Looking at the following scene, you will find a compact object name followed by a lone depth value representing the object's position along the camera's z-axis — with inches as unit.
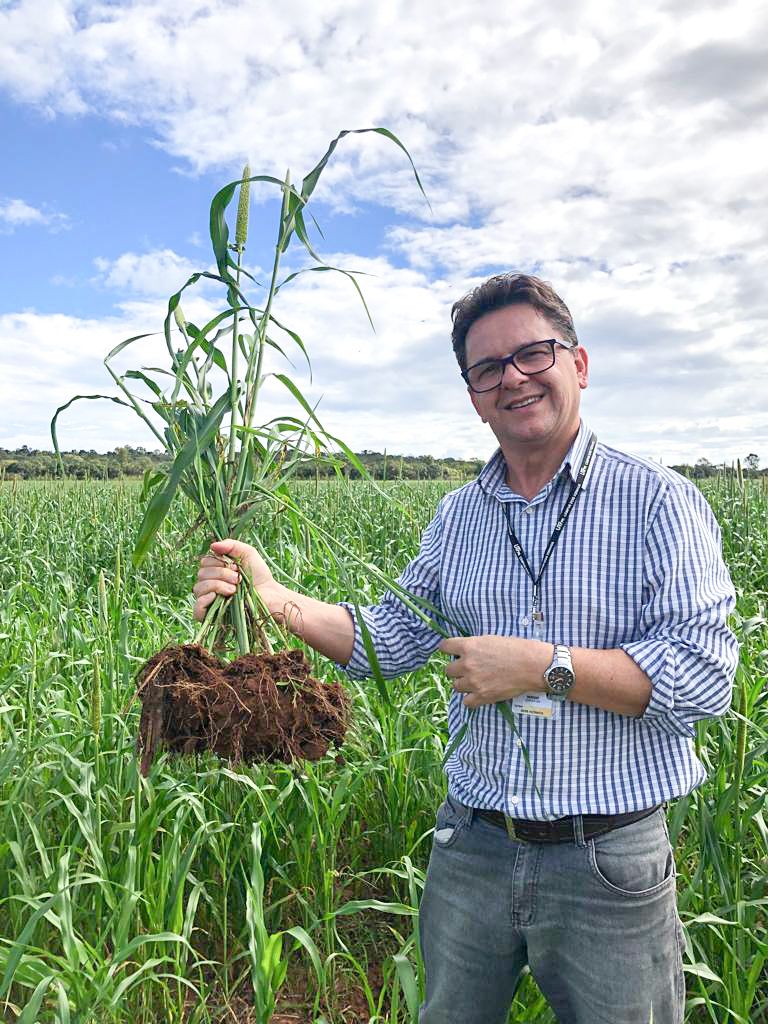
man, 58.0
